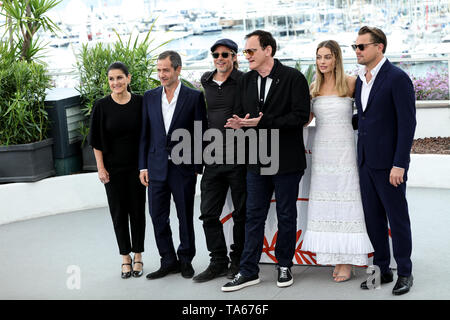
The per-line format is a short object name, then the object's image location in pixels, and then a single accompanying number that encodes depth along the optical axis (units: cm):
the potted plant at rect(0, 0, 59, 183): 659
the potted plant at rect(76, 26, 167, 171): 712
